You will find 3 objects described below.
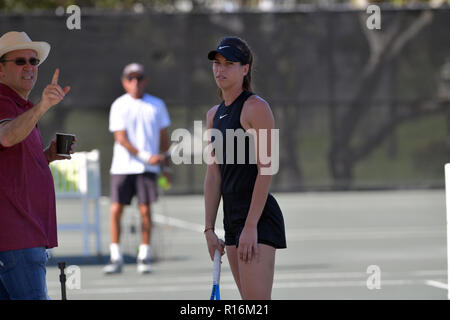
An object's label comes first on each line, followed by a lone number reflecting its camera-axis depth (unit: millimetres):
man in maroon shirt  9648
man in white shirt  21187
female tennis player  10344
